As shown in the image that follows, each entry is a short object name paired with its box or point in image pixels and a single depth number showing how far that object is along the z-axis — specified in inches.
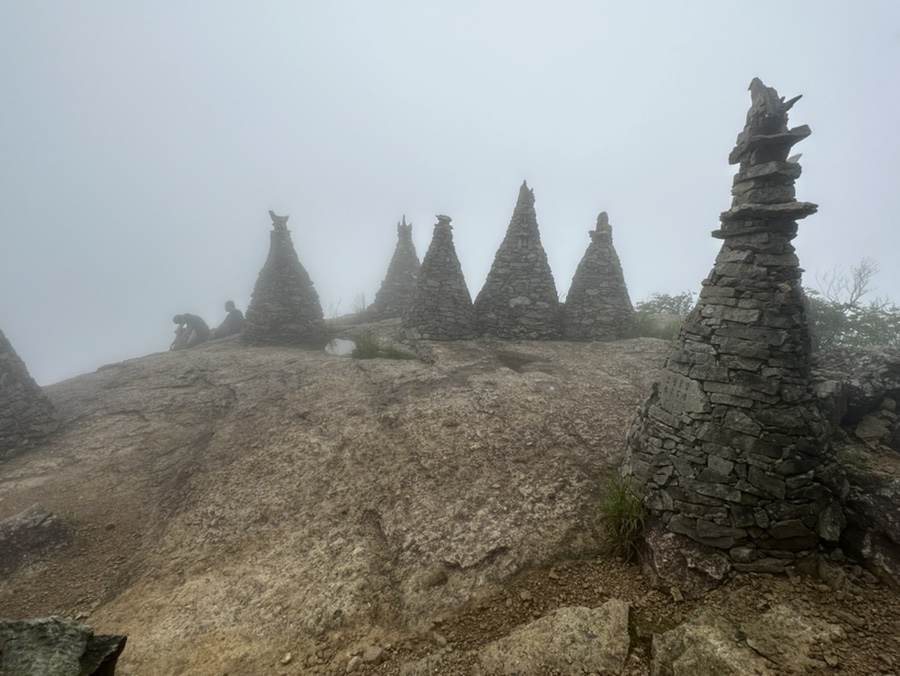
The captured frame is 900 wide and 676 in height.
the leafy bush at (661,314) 531.5
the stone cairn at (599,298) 515.2
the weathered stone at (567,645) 152.9
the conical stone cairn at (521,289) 520.7
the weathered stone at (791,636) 139.7
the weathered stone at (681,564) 178.4
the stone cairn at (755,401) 178.5
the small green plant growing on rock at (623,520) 200.8
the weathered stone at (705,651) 140.9
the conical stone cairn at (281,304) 624.7
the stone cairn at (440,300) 518.6
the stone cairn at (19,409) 372.2
